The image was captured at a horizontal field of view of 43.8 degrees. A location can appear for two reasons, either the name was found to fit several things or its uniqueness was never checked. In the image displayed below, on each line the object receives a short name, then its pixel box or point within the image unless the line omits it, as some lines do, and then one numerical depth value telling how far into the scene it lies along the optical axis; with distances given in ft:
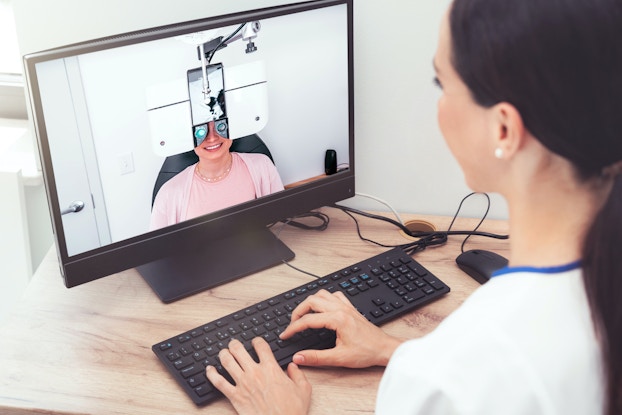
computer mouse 4.37
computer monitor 3.68
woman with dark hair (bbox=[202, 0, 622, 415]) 2.21
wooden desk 3.52
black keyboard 3.67
